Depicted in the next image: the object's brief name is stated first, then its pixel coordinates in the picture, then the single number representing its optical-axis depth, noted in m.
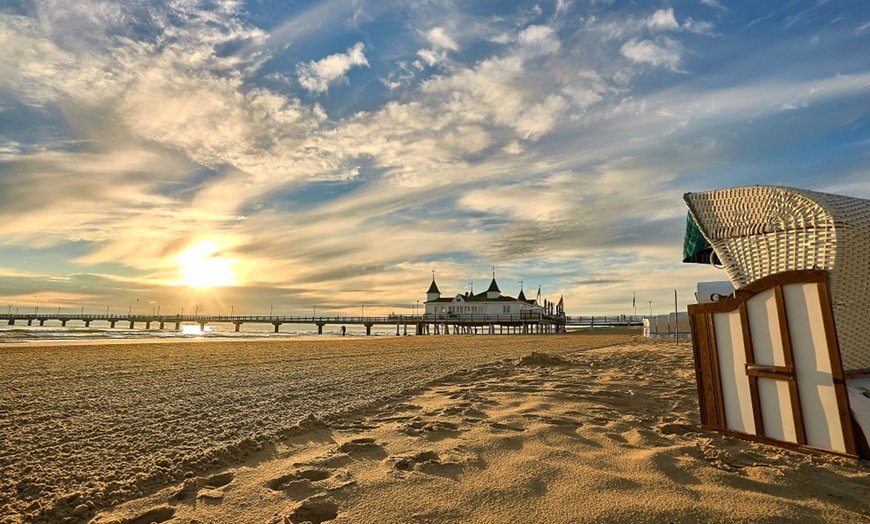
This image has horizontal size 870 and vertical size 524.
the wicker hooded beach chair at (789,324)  2.98
